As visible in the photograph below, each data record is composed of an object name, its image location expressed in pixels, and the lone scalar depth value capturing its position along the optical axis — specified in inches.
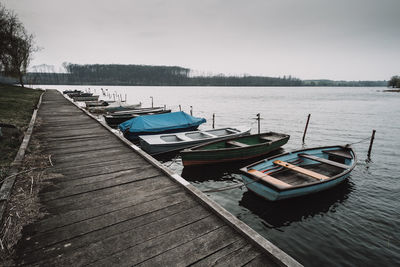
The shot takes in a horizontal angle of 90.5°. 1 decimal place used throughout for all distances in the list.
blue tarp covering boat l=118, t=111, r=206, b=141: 567.8
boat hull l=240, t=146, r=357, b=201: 270.7
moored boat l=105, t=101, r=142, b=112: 1095.6
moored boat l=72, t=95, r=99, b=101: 1641.0
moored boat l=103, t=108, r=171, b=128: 815.2
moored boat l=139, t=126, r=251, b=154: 467.8
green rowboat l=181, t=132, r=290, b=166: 406.3
